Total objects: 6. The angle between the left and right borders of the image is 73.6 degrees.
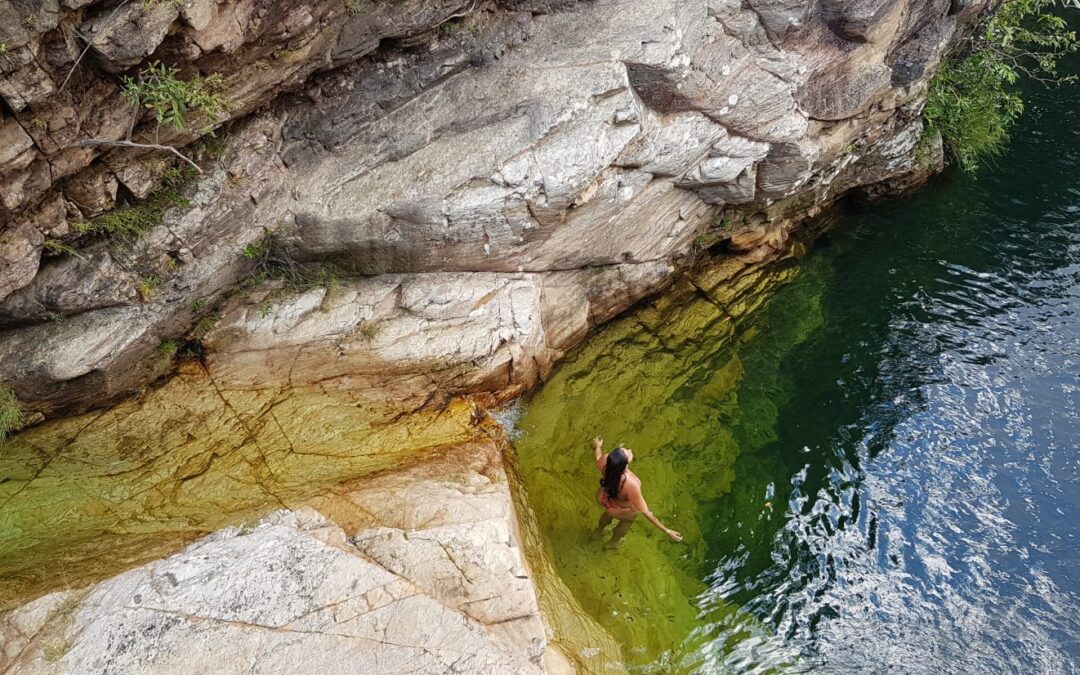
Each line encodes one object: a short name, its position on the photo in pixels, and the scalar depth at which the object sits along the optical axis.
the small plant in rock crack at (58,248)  9.01
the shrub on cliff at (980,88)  15.15
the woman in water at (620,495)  8.72
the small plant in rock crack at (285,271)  10.33
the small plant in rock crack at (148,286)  9.62
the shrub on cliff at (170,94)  8.20
